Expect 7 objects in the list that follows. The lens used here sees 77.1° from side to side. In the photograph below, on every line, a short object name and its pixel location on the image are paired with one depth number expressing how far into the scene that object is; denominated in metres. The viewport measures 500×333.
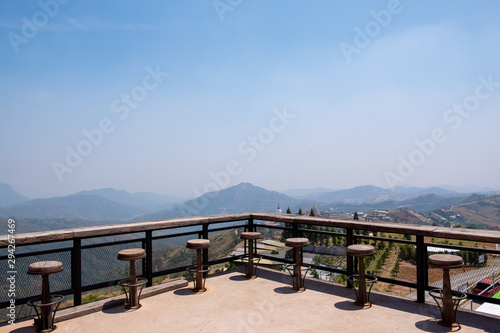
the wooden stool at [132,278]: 4.23
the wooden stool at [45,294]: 3.50
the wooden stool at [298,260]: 5.08
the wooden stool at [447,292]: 3.56
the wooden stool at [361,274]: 4.28
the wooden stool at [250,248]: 5.75
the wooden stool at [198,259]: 5.00
